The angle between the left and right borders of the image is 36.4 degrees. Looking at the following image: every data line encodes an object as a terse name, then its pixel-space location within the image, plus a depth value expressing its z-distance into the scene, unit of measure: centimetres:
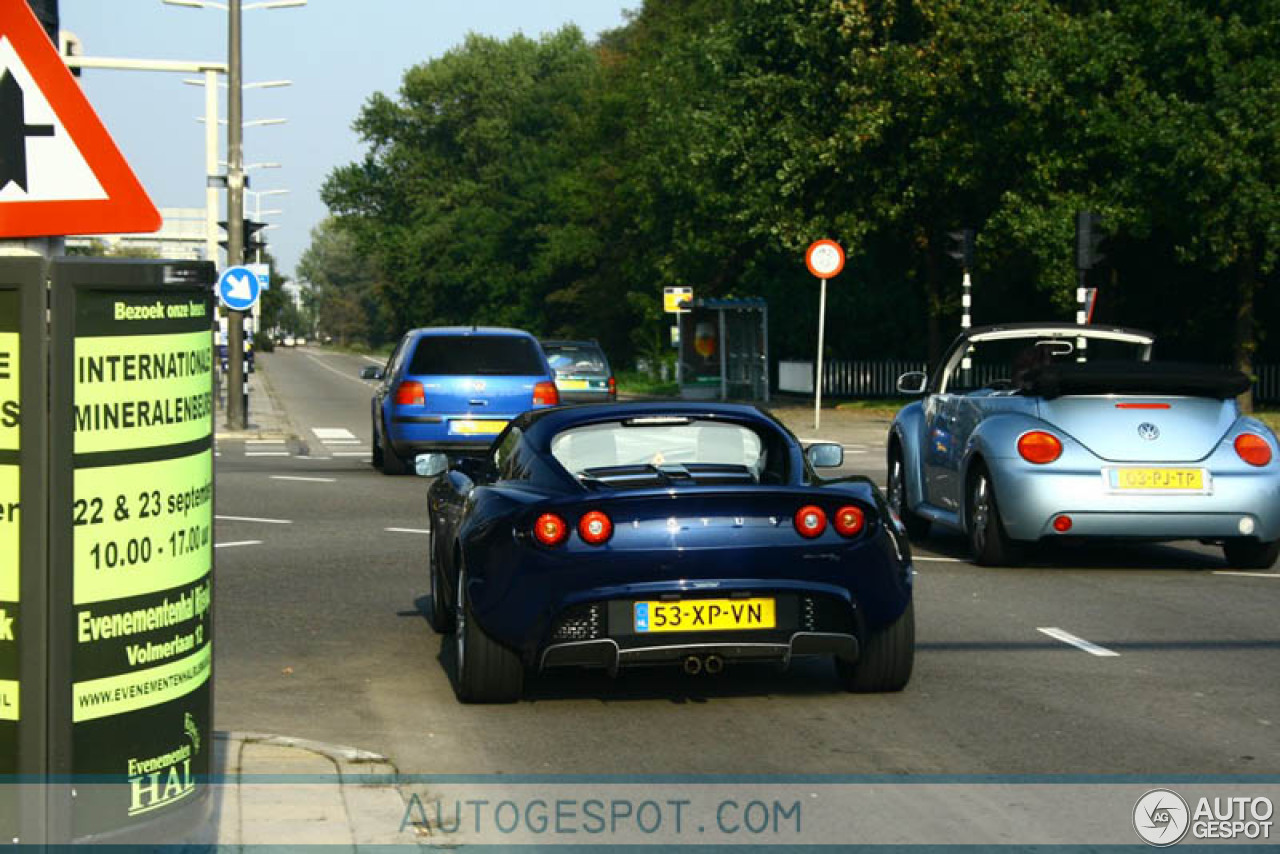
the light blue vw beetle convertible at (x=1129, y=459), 1230
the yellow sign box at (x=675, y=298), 4625
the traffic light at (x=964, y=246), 2980
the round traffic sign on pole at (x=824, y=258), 3269
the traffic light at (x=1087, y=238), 2505
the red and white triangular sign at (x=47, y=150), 502
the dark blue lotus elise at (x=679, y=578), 771
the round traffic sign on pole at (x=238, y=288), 3161
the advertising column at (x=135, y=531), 461
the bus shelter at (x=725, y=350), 4369
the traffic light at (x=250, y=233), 3522
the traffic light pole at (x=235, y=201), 3262
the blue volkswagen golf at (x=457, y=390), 2223
